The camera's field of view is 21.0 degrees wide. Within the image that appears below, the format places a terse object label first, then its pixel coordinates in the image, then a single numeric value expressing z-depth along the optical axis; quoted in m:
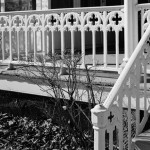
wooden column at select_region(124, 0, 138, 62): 6.36
